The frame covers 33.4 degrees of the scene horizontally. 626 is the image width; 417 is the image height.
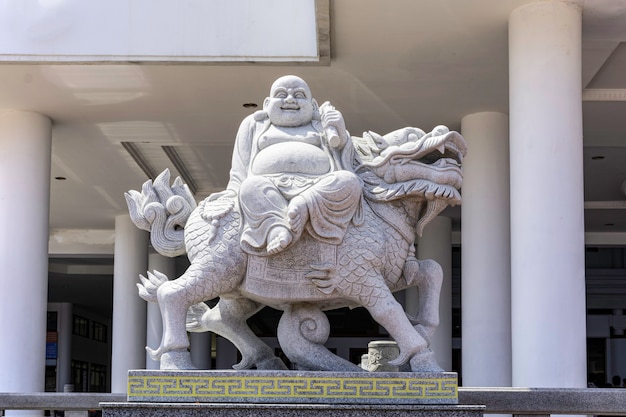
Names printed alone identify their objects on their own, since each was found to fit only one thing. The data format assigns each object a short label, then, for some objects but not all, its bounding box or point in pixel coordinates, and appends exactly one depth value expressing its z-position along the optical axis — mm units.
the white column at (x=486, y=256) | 12094
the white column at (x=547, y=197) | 8984
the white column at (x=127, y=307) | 18844
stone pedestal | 5246
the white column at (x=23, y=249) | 12219
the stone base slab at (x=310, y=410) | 5215
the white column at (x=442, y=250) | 17359
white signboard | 10664
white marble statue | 5438
